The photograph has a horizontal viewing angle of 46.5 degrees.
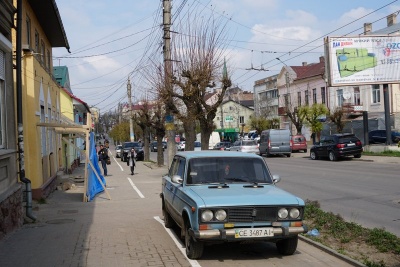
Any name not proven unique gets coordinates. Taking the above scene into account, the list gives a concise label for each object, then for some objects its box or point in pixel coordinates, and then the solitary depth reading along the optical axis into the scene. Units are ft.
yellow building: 45.32
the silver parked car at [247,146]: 126.11
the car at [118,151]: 165.90
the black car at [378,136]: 136.56
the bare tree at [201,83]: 68.33
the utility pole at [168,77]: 71.53
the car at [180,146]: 212.02
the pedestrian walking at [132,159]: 86.83
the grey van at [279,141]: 122.52
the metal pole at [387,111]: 99.55
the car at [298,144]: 138.51
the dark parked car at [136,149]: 140.97
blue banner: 51.31
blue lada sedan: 21.07
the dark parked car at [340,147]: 96.68
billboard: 103.81
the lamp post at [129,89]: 154.46
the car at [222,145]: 163.83
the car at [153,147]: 230.79
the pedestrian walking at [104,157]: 84.38
